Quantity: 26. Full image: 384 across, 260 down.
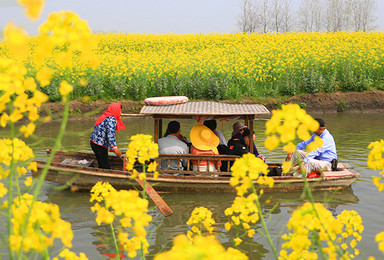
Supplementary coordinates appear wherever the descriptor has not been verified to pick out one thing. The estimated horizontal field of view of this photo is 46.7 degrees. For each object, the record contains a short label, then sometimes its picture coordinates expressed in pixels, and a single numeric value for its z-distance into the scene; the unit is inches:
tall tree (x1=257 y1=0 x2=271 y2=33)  2073.1
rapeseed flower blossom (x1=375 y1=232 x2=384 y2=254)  97.2
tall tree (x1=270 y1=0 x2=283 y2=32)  2105.7
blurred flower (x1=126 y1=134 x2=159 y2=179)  143.5
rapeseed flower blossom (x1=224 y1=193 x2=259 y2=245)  134.4
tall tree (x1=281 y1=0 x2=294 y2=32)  2123.5
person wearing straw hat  313.1
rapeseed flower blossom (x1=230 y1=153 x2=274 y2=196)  115.8
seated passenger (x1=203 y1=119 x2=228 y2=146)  327.0
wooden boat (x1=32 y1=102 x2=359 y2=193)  305.0
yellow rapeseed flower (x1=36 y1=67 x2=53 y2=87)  80.7
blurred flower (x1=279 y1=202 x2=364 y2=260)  101.6
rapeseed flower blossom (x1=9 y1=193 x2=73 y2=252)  81.2
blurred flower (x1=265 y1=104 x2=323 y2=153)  86.4
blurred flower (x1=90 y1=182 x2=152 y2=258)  85.3
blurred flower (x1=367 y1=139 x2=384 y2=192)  102.3
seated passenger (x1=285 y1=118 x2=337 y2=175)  316.2
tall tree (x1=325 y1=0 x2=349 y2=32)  2269.9
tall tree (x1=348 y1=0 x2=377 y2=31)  2258.9
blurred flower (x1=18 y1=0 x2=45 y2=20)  62.2
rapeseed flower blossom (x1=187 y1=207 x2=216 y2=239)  158.5
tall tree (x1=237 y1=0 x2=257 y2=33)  2011.6
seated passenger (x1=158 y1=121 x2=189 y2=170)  314.7
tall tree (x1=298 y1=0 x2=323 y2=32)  2354.5
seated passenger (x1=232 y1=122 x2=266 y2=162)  328.6
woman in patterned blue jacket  314.2
